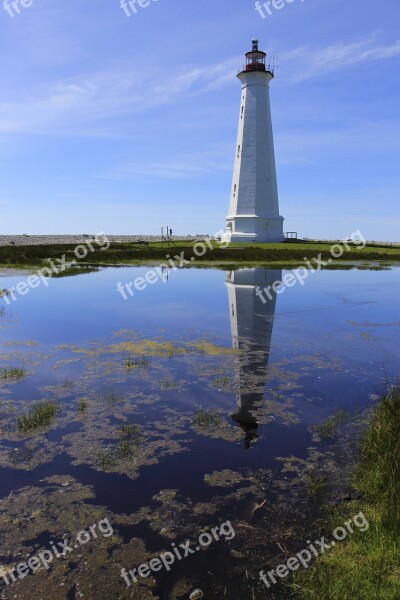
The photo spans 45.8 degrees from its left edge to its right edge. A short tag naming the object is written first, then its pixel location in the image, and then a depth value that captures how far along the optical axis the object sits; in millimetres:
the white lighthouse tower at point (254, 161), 62281
